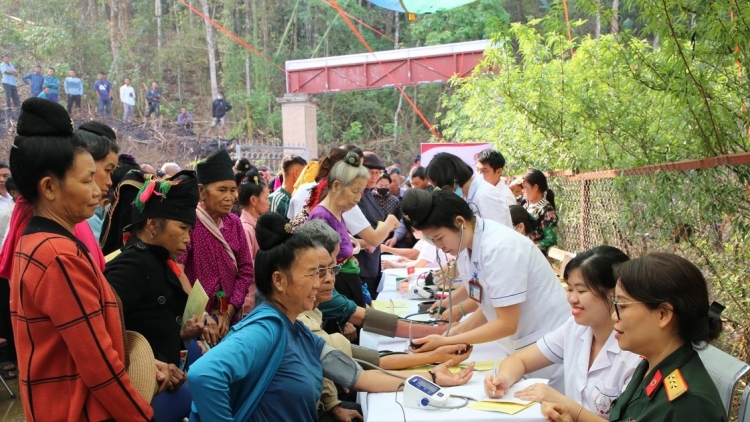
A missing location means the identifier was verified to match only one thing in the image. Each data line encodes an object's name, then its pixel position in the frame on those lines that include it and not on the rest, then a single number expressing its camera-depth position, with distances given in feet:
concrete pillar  47.03
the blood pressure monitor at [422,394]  5.86
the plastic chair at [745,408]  4.60
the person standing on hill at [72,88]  57.62
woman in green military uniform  4.24
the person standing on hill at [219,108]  66.08
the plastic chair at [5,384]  11.24
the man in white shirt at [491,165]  15.02
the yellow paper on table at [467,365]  7.16
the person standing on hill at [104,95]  60.13
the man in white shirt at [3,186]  16.76
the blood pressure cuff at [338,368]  6.54
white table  5.63
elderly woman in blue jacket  5.06
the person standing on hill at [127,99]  63.67
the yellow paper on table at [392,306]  10.59
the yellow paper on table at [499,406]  5.72
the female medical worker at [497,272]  7.13
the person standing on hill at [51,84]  51.70
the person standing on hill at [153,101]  63.82
